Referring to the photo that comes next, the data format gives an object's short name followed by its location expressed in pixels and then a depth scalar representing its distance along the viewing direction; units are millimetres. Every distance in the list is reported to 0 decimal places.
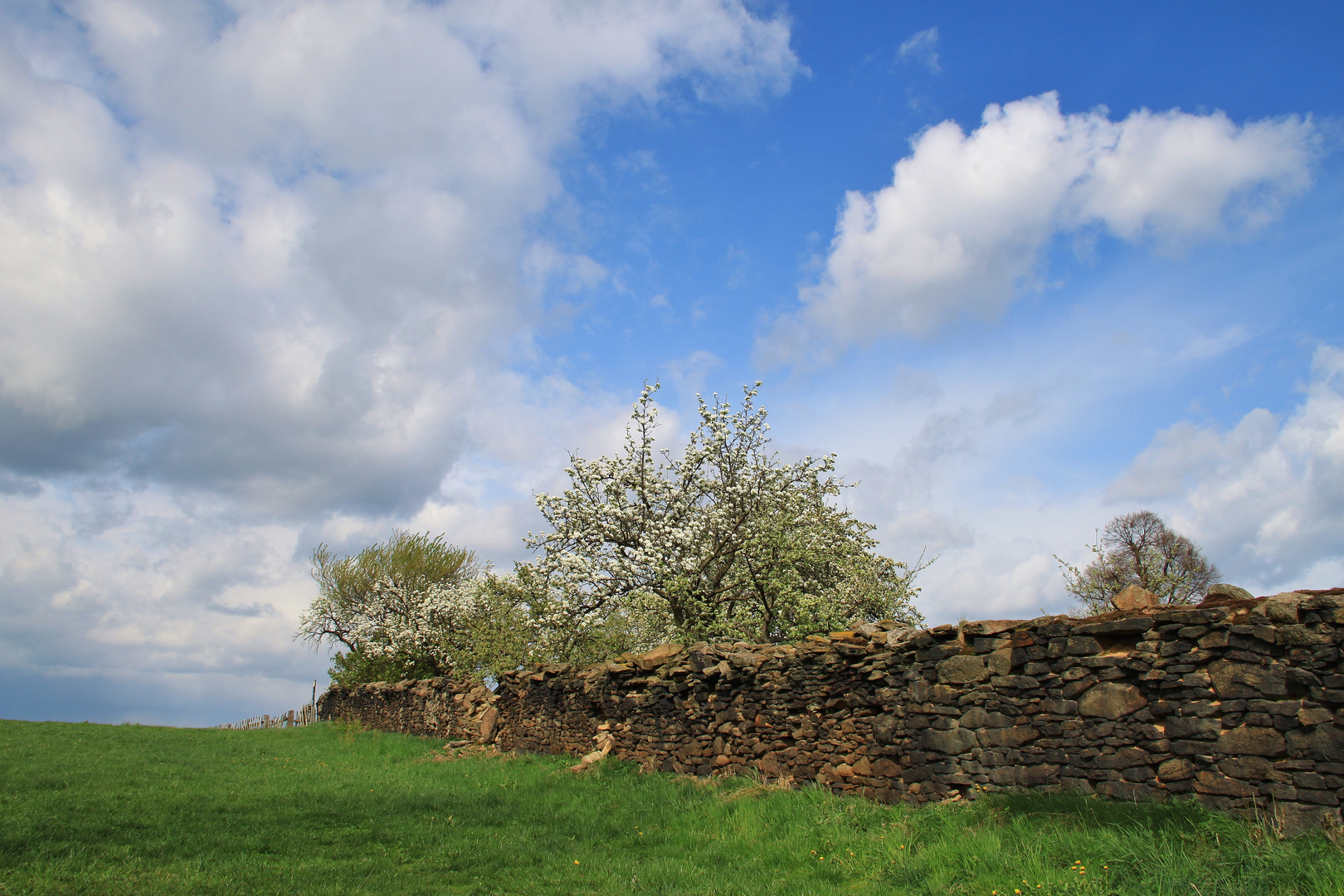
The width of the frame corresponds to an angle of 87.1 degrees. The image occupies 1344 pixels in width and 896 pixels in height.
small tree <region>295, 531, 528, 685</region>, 22547
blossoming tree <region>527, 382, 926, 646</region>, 17391
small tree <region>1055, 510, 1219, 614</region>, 23203
